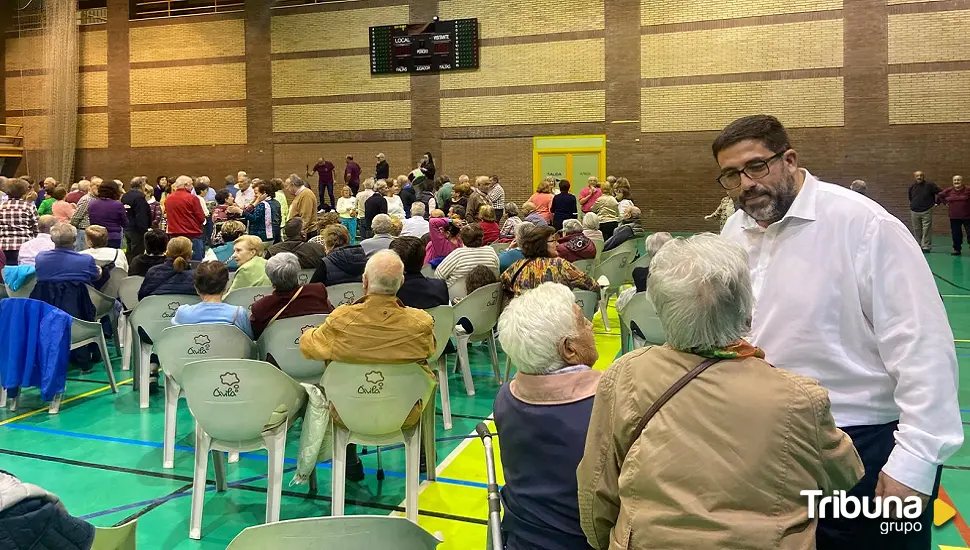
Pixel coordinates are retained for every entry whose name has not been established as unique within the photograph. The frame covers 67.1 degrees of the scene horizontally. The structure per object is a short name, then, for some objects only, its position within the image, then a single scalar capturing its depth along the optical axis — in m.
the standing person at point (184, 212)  12.17
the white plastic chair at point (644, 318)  5.27
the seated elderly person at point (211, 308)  4.81
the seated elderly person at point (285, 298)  4.80
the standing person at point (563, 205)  12.54
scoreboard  19.19
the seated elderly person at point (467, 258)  6.65
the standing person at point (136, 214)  12.27
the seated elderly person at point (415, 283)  5.29
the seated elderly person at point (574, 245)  7.93
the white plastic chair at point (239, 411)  3.61
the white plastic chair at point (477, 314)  5.84
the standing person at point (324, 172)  19.62
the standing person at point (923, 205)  14.56
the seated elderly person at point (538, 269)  5.72
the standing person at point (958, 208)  14.28
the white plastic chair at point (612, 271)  8.19
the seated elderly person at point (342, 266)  6.41
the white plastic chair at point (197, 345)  4.53
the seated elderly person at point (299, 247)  6.91
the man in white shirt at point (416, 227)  10.18
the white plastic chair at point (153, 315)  5.79
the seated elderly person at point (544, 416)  2.13
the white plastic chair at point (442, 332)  5.16
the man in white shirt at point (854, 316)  1.82
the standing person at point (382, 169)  18.60
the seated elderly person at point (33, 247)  7.69
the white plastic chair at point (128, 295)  6.98
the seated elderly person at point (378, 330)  3.67
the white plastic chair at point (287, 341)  4.67
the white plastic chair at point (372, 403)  3.64
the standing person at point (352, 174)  18.86
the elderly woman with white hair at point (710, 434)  1.43
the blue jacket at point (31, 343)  5.75
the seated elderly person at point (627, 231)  9.49
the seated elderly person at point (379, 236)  8.10
